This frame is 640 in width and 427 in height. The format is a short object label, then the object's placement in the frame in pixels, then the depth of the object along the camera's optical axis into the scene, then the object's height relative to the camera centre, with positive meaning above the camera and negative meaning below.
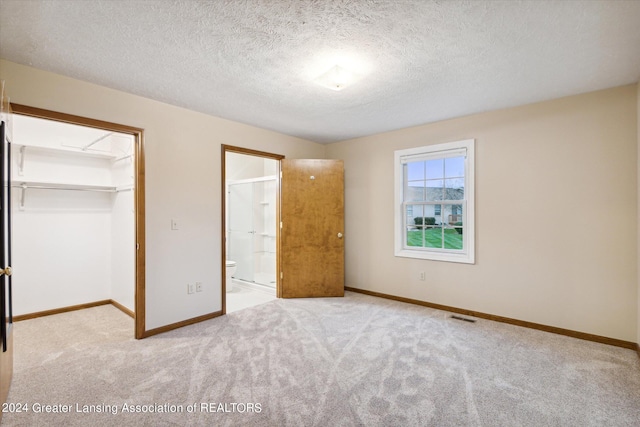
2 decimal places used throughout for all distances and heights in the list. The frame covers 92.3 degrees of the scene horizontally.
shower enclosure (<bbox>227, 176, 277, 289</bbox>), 5.52 -0.28
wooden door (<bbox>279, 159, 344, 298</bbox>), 4.50 -0.22
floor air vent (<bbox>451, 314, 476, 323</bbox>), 3.47 -1.22
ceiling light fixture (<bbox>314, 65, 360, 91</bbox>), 2.43 +1.12
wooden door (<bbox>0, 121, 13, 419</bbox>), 1.88 -0.35
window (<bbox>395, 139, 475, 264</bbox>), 3.76 +0.15
